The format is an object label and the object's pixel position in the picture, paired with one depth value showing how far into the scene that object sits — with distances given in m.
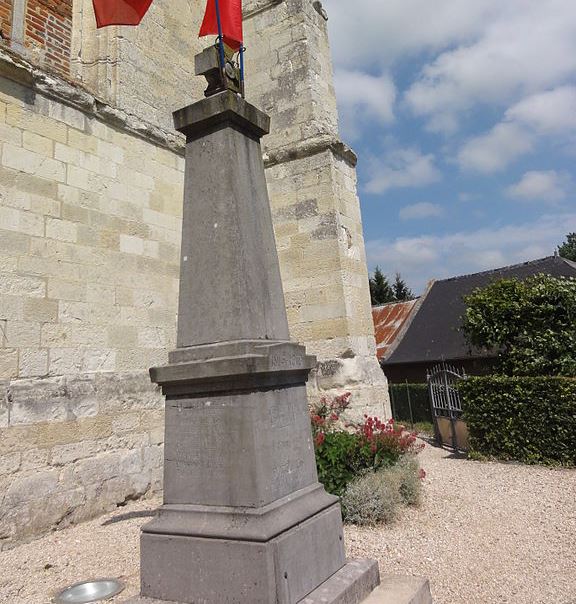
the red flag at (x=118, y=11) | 4.30
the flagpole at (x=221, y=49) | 3.18
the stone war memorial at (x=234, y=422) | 2.44
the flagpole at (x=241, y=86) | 3.37
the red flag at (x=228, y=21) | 4.00
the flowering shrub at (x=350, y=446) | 4.91
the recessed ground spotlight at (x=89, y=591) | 2.95
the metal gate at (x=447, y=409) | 8.78
